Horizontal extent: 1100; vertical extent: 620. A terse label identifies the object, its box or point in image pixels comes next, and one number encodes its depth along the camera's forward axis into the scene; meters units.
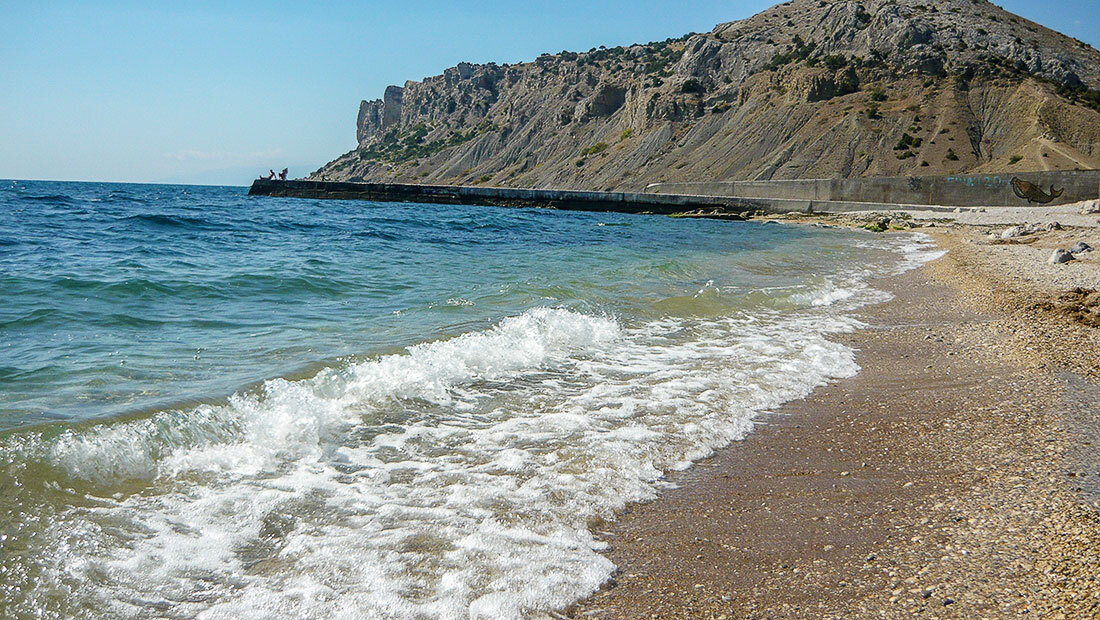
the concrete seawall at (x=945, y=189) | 31.39
